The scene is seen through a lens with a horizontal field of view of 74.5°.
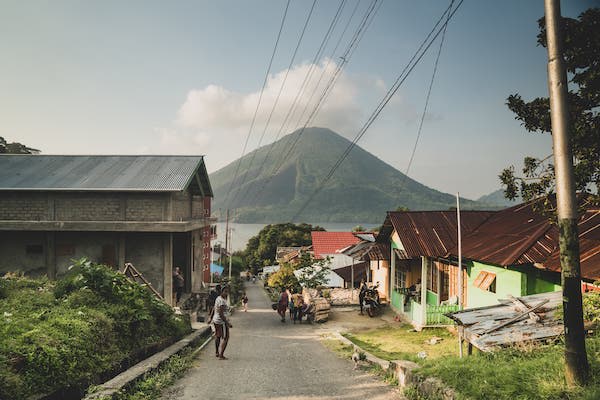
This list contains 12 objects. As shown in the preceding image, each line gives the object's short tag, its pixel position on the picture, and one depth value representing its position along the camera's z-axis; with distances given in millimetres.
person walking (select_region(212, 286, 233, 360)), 9766
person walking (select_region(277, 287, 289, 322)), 20531
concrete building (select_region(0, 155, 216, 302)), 19125
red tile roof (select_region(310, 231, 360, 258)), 48219
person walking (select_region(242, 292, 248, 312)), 26605
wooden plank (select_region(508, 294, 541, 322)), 7283
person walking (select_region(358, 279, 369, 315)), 21003
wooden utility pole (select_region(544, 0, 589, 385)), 4609
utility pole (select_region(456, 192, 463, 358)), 8096
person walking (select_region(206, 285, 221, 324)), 21516
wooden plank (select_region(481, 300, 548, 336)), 7087
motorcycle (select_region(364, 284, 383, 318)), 20375
